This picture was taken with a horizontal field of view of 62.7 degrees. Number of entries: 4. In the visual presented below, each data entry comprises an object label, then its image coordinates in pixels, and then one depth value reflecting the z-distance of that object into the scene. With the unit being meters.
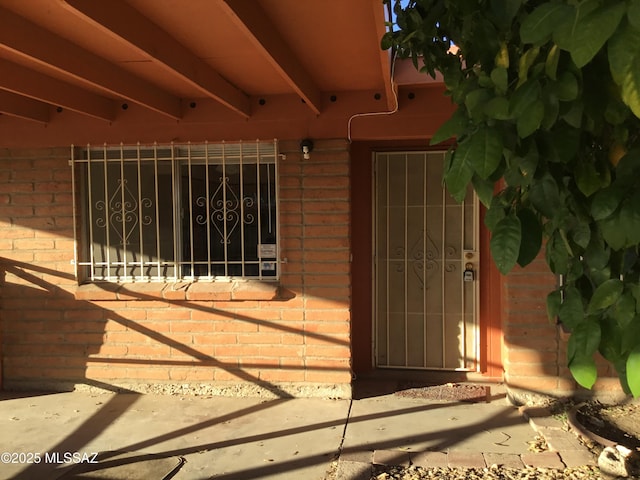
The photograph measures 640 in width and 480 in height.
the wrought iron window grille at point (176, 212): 4.73
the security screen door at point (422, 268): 5.09
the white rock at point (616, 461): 3.08
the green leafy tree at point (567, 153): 0.88
